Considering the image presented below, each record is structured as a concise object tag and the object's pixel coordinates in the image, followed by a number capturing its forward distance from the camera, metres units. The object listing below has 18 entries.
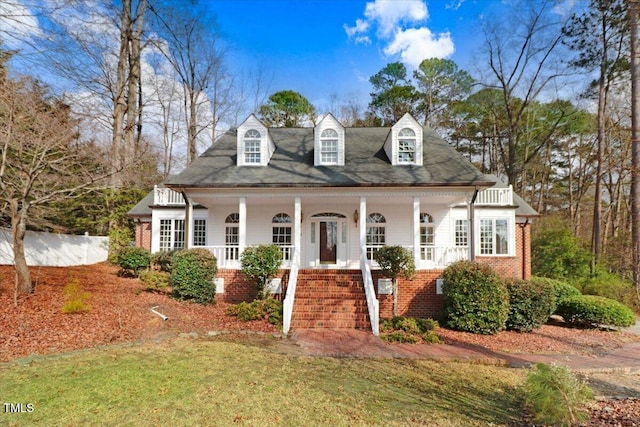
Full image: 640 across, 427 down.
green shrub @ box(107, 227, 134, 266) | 19.36
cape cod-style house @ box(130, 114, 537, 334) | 11.94
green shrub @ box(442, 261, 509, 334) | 10.09
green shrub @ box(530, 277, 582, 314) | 12.64
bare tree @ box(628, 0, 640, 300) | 11.27
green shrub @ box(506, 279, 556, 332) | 10.52
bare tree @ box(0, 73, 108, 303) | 8.95
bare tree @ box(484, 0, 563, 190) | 20.30
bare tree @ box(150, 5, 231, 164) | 26.42
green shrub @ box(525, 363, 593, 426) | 4.50
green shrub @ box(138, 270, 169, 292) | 12.34
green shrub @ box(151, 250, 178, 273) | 15.64
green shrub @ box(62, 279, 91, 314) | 8.64
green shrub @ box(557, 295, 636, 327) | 11.41
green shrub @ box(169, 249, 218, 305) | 11.42
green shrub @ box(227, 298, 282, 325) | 10.36
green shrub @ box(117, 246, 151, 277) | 15.37
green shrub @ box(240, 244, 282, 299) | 11.40
